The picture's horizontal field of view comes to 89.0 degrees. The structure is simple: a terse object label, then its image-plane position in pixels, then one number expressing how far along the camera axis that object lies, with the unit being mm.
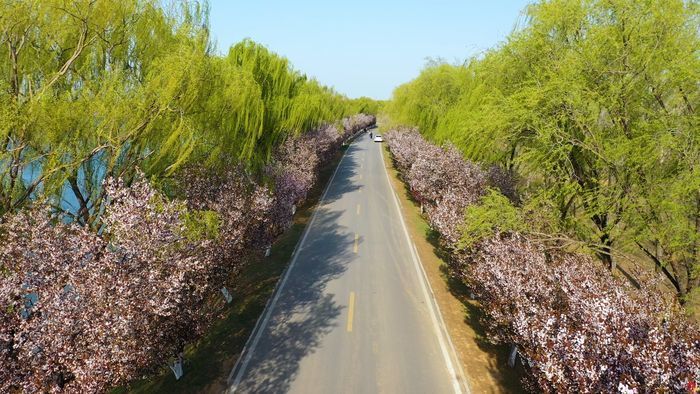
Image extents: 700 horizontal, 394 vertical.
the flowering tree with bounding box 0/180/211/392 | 6480
